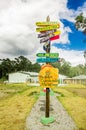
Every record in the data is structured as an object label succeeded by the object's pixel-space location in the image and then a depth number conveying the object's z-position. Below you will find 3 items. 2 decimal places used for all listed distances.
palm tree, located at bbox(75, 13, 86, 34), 12.28
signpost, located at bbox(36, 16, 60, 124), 4.13
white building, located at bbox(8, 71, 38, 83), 31.18
